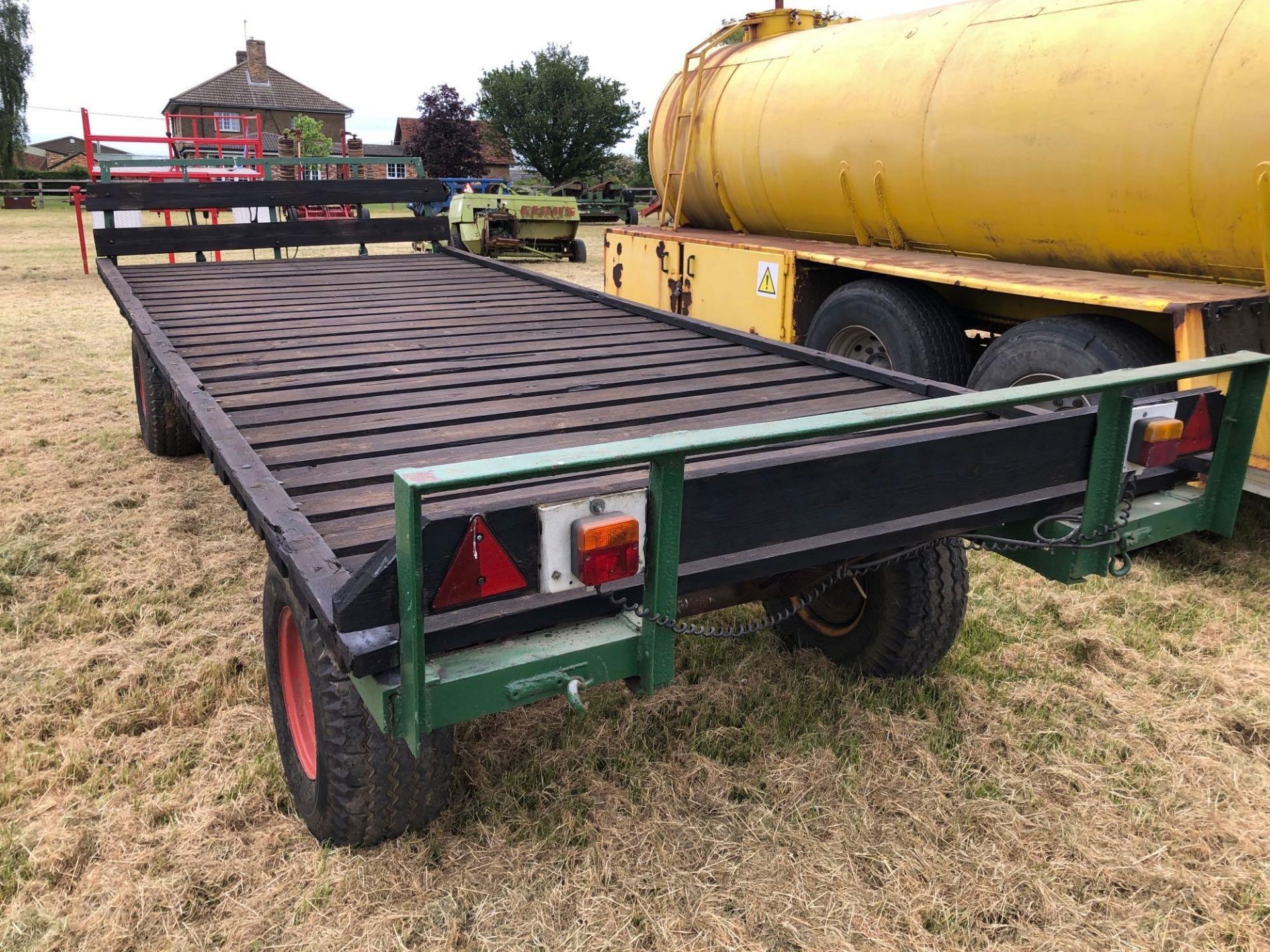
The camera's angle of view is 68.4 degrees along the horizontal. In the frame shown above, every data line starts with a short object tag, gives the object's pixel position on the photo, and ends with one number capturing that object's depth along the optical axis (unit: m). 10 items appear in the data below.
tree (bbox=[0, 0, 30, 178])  44.34
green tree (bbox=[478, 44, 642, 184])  41.47
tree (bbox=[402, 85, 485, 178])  41.09
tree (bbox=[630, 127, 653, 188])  38.50
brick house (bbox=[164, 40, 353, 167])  47.69
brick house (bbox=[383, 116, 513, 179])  43.78
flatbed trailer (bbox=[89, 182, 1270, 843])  1.78
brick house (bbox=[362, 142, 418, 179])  45.28
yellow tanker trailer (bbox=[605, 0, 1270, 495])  3.91
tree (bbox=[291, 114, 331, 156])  34.03
